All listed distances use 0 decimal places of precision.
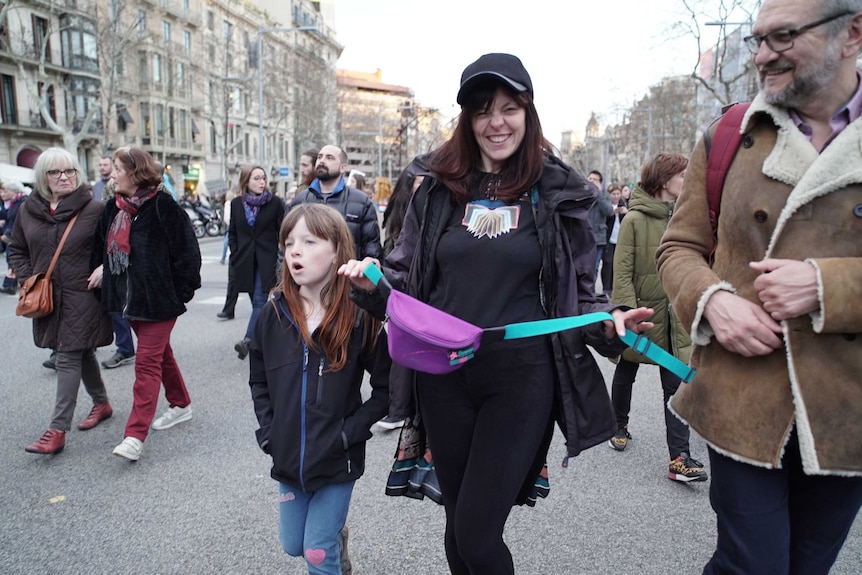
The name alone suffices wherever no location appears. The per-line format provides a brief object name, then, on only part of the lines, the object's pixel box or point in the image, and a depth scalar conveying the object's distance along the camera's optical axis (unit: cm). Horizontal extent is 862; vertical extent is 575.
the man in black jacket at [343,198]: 539
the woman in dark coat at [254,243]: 638
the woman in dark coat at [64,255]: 416
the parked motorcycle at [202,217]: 2486
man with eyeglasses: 151
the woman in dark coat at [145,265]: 399
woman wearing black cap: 201
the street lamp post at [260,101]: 2754
